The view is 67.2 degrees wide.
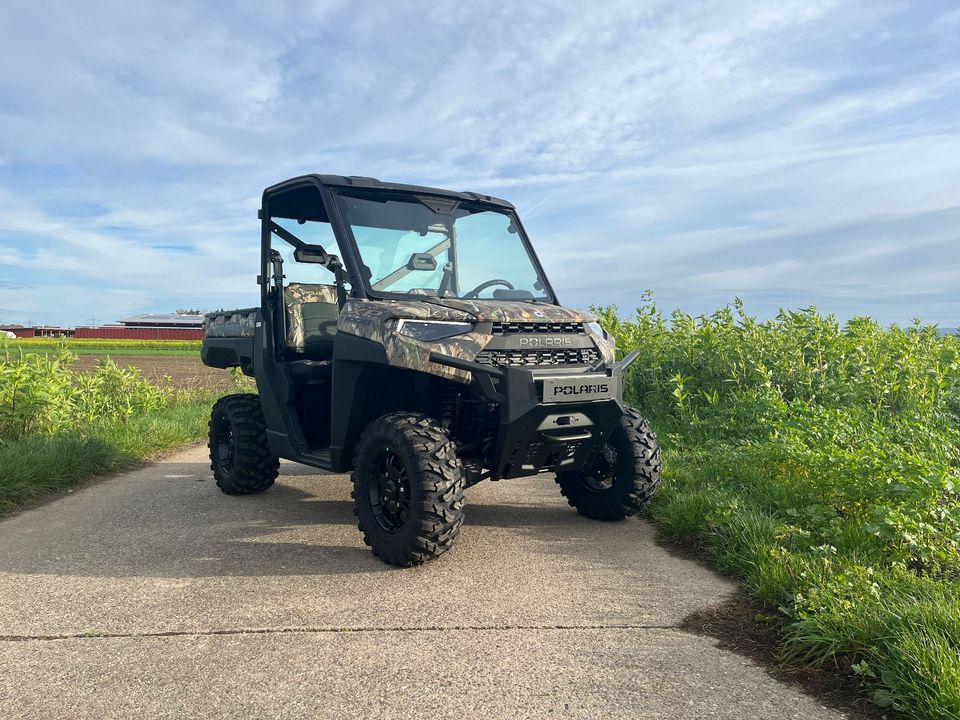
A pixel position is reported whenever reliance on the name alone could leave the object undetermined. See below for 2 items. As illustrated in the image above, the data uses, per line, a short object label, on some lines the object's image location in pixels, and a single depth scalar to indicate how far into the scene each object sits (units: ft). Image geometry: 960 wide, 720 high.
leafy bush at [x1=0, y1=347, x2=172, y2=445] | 25.58
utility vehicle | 13.46
